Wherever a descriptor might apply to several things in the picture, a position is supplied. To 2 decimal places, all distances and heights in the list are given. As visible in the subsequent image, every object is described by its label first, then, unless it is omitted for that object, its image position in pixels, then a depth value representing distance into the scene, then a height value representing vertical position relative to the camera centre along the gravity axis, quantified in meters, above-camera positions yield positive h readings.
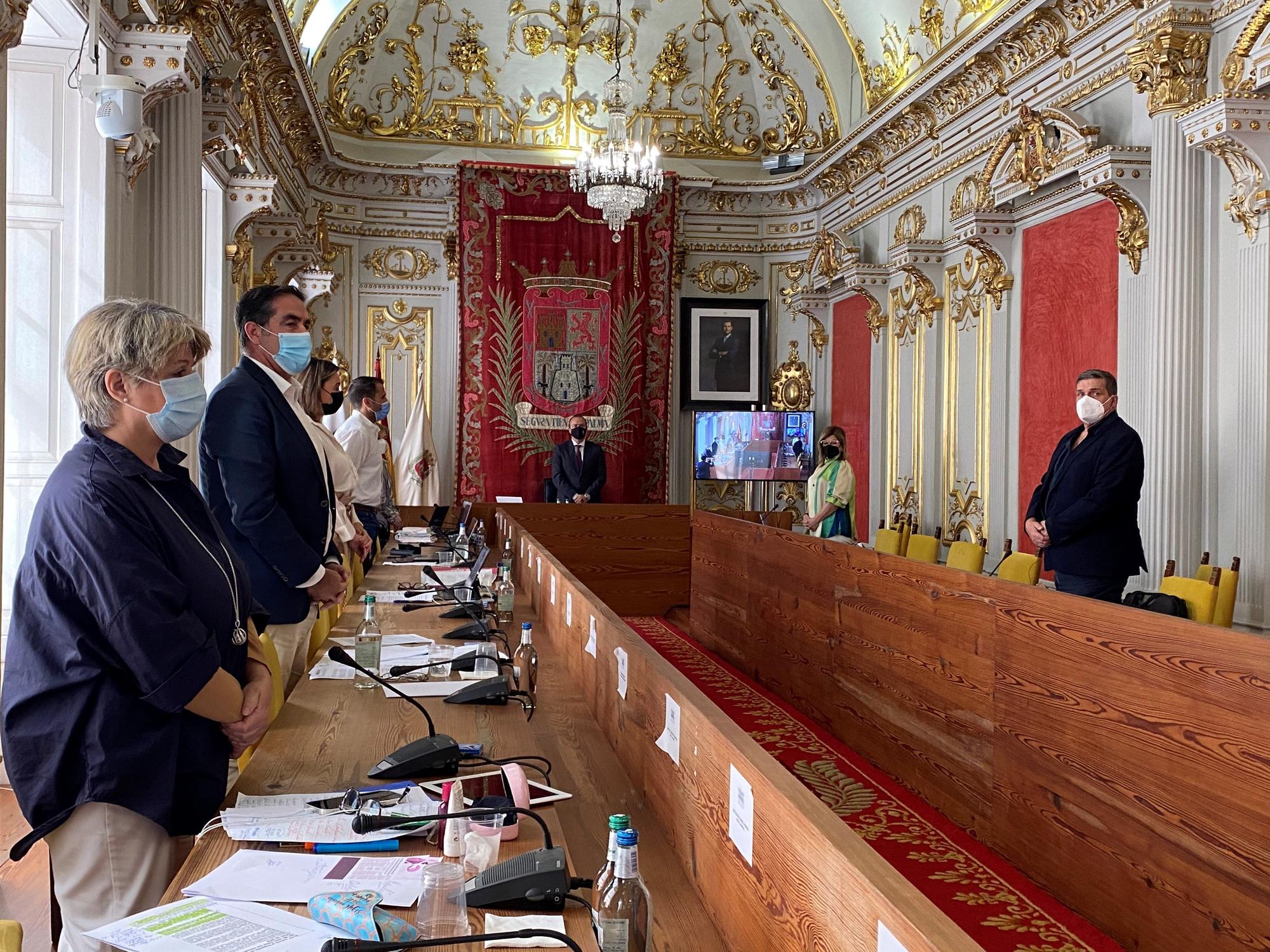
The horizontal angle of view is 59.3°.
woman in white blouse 3.76 +0.19
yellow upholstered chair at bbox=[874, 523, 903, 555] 7.12 -0.51
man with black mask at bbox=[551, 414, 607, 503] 10.59 -0.08
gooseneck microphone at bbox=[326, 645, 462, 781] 2.01 -0.54
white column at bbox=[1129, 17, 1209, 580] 5.54 +0.85
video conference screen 10.55 +0.14
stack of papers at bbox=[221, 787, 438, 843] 1.70 -0.57
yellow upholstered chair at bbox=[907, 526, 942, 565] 6.22 -0.49
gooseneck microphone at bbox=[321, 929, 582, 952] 1.29 -0.57
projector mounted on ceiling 11.16 +3.01
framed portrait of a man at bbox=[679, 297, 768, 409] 11.69 +1.16
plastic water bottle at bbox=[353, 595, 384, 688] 2.98 -0.50
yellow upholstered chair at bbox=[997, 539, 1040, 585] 4.88 -0.47
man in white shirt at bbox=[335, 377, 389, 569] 6.27 +0.09
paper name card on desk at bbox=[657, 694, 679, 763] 1.75 -0.43
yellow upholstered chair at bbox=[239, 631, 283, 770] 2.52 -0.51
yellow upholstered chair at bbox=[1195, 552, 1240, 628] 4.70 -0.57
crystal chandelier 8.95 +2.34
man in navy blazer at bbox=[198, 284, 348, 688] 3.04 -0.04
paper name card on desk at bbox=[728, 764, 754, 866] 1.38 -0.45
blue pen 1.66 -0.58
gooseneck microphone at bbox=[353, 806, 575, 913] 1.45 -0.56
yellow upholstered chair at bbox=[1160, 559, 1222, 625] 4.18 -0.50
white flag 10.79 -0.03
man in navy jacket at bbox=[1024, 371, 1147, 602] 4.64 -0.17
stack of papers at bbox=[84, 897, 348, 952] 1.34 -0.58
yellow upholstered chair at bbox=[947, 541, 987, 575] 5.55 -0.47
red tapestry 11.20 +1.28
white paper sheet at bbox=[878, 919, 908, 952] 0.97 -0.42
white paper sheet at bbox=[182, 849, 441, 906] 1.49 -0.58
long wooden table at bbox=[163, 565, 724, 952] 1.57 -0.58
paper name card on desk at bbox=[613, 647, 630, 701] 2.19 -0.41
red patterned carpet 2.50 -1.05
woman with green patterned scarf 8.00 -0.22
